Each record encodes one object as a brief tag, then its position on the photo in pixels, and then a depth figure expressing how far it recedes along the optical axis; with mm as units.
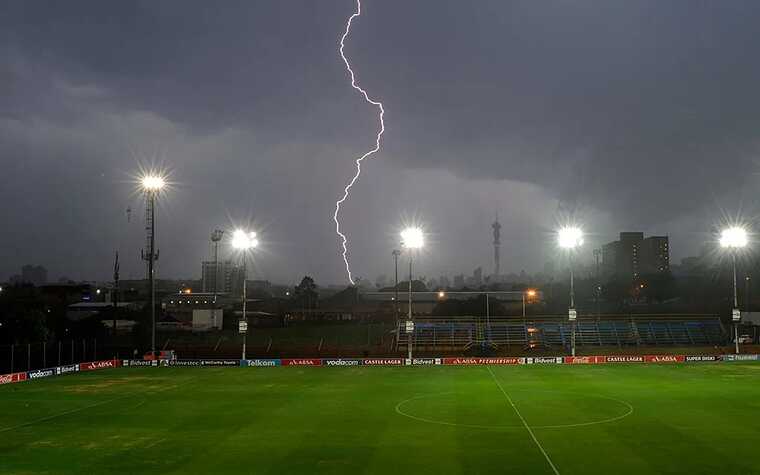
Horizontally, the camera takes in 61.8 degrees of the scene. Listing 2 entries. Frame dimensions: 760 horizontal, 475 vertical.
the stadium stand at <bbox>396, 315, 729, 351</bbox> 62188
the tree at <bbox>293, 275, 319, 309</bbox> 130000
